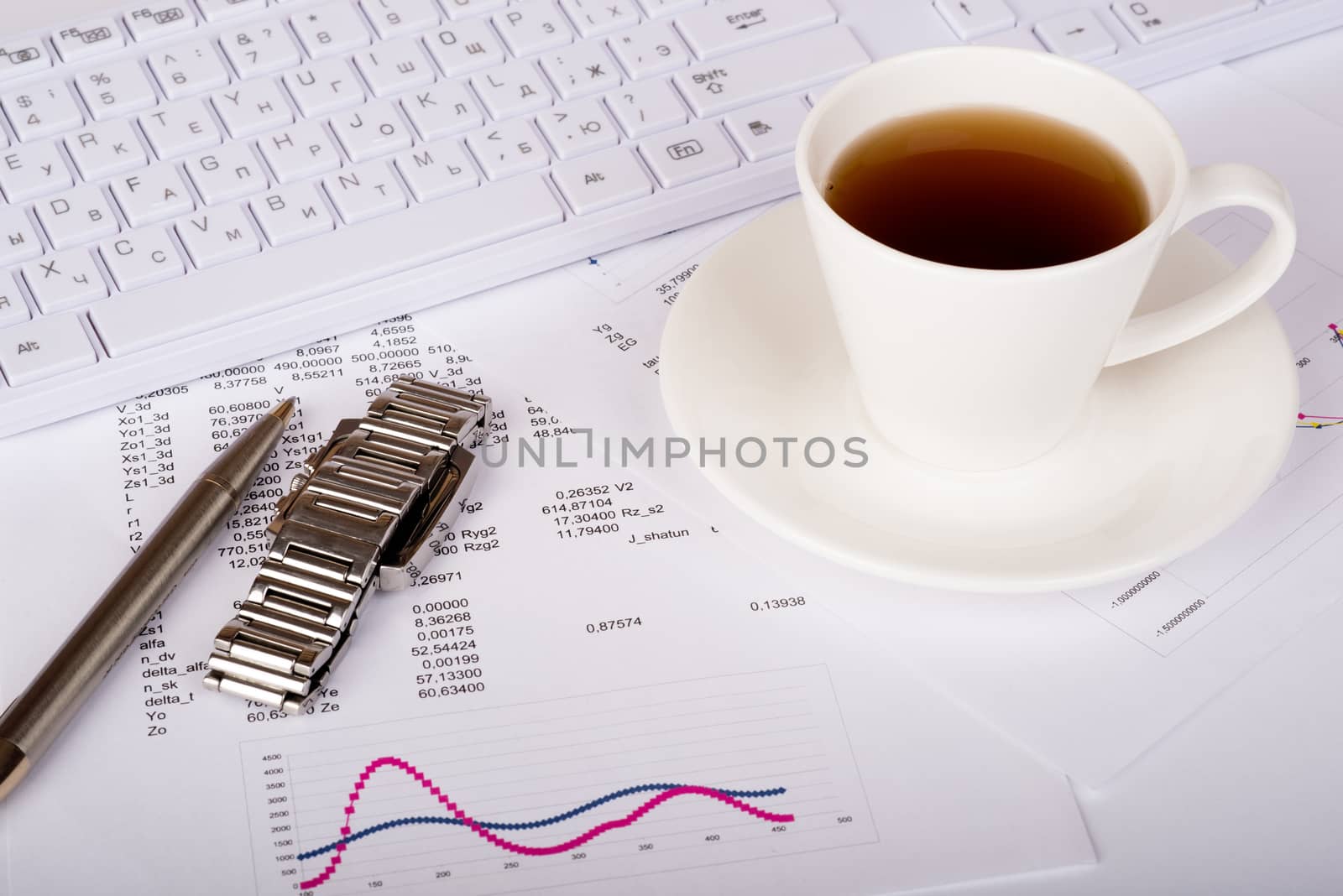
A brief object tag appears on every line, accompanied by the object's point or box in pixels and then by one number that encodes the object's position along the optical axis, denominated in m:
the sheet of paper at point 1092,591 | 0.78
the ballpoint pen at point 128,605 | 0.77
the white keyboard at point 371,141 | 0.83
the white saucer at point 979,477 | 0.78
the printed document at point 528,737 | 0.76
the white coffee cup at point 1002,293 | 0.76
